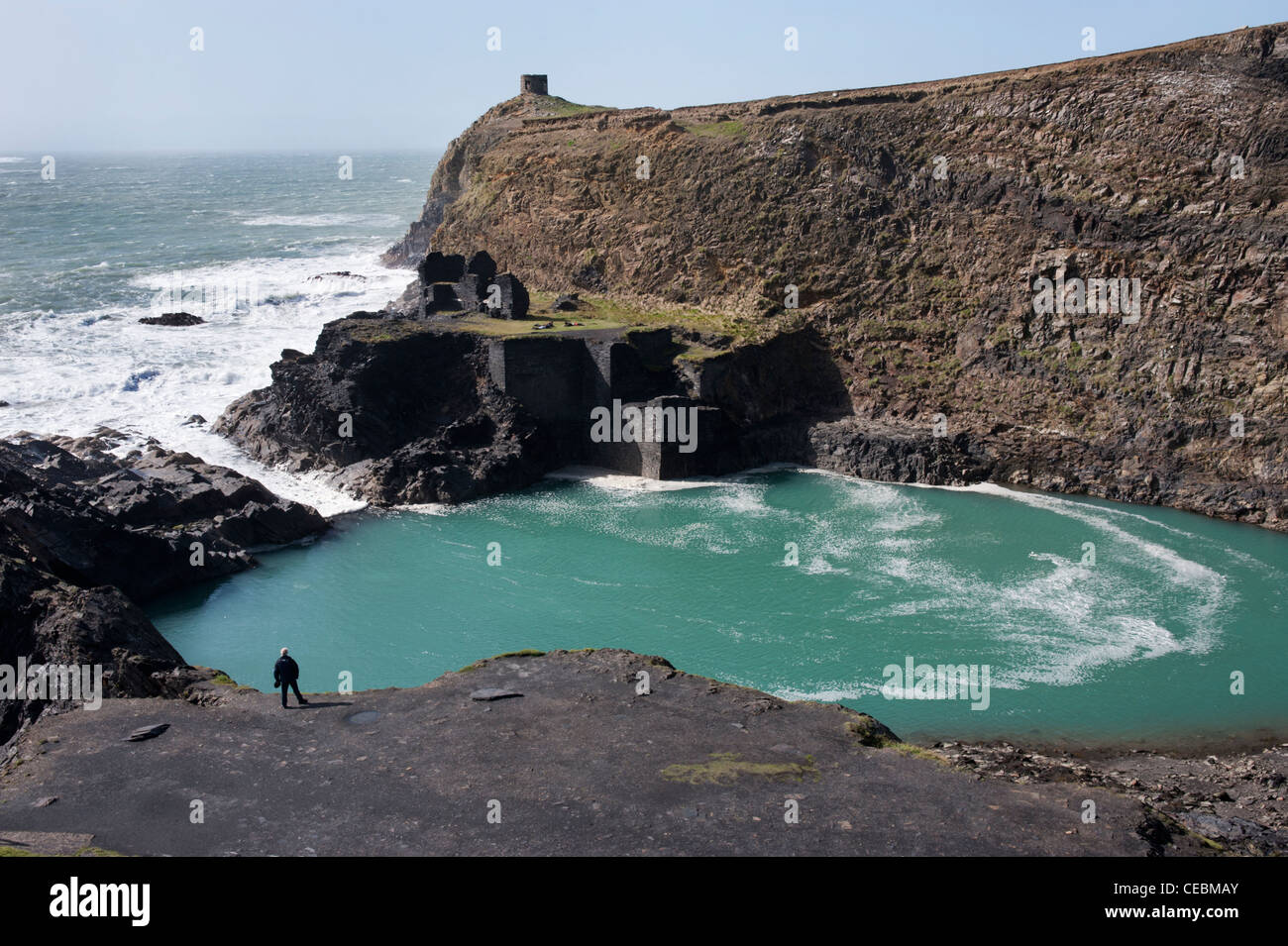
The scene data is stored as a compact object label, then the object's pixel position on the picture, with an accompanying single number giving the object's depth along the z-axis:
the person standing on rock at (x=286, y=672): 19.19
